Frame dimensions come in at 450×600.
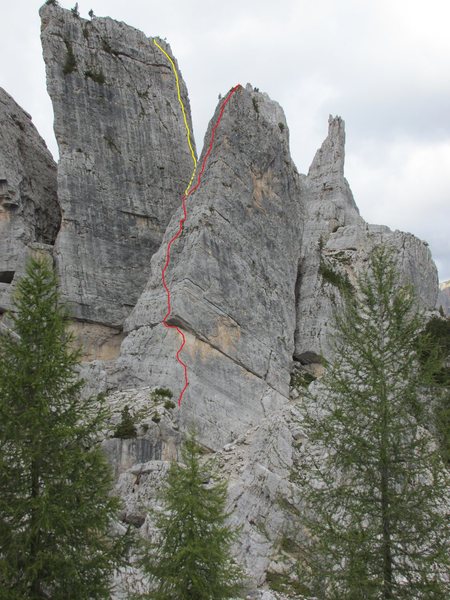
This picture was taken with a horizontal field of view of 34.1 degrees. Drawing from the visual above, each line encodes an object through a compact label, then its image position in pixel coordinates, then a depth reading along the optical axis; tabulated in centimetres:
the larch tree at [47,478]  1634
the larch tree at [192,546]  1764
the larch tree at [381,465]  1688
